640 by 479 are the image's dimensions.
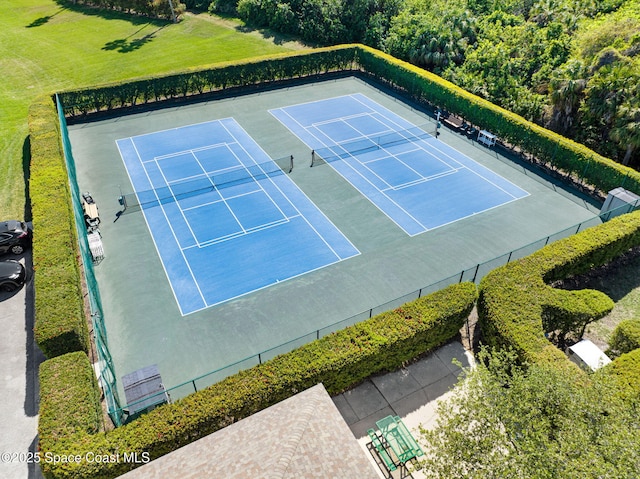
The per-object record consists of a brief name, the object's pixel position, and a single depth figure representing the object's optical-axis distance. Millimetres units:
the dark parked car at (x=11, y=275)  18516
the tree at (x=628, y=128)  23469
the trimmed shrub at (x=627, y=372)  12883
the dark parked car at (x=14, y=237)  20391
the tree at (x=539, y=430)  8594
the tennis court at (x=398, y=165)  23906
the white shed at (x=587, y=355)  15047
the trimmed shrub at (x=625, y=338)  15172
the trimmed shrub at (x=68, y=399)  11875
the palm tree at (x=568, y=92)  26453
